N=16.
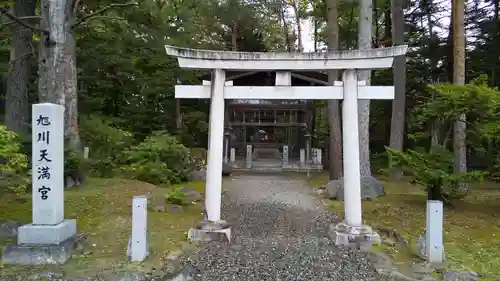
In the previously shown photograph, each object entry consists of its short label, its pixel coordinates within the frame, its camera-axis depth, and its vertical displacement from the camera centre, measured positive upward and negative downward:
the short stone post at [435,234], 5.11 -1.22
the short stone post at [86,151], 11.50 -0.32
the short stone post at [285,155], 17.94 -0.64
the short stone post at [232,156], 19.04 -0.74
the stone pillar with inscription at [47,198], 4.97 -0.79
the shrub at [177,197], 8.60 -1.26
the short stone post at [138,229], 5.07 -1.17
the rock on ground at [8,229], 5.91 -1.37
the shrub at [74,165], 8.97 -0.59
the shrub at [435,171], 7.53 -0.58
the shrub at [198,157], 15.10 -0.66
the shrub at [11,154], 5.11 -0.19
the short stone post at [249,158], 18.14 -0.79
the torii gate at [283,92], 6.06 +0.79
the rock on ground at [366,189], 9.96 -1.27
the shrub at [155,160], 11.73 -0.63
